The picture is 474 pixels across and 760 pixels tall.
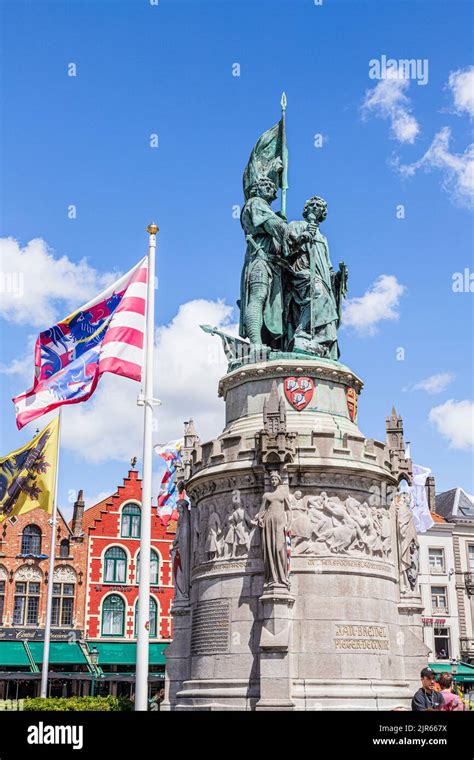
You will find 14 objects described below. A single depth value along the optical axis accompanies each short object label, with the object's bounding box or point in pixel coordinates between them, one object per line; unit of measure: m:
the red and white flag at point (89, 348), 17.97
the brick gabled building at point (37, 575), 51.97
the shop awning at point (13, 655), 48.19
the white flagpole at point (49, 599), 30.78
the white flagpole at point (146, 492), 15.53
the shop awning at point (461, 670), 50.28
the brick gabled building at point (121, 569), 53.97
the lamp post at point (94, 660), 48.67
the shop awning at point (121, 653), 51.38
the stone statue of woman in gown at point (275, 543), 20.50
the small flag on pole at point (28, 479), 27.95
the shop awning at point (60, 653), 49.59
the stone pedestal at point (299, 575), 20.31
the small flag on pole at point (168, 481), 40.44
